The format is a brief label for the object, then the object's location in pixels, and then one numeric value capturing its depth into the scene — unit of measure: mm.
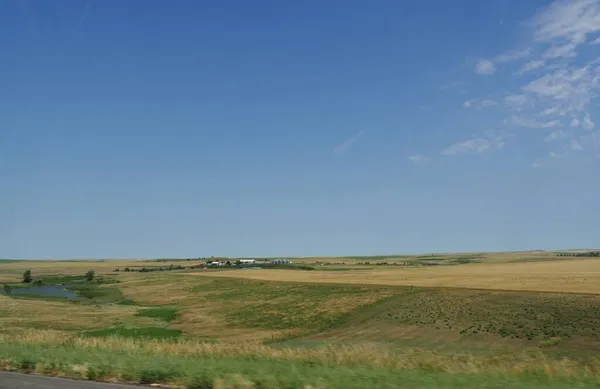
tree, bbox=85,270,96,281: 174950
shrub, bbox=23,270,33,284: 165750
